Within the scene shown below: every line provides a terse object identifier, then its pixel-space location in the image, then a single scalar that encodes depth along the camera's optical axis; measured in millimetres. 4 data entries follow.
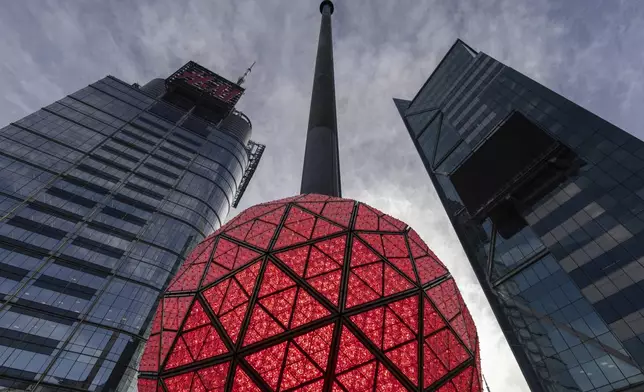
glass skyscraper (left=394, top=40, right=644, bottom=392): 21422
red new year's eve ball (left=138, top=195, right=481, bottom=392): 3764
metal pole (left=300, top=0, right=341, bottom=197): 11438
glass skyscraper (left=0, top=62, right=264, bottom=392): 28703
